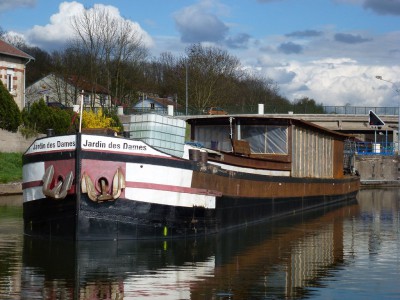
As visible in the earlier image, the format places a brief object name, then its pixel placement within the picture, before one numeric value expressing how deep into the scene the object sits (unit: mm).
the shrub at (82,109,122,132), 49875
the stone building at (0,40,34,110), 51625
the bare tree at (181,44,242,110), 86062
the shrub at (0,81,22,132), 44344
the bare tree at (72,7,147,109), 70062
